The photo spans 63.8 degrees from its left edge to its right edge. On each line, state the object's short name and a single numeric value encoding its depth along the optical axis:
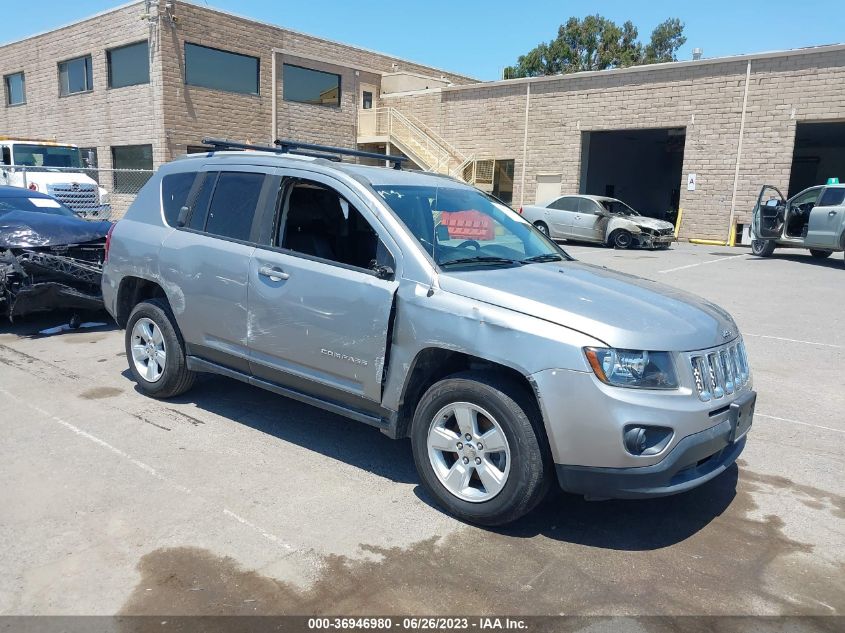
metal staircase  29.33
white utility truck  19.28
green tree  57.81
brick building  22.28
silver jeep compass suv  3.32
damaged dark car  7.42
